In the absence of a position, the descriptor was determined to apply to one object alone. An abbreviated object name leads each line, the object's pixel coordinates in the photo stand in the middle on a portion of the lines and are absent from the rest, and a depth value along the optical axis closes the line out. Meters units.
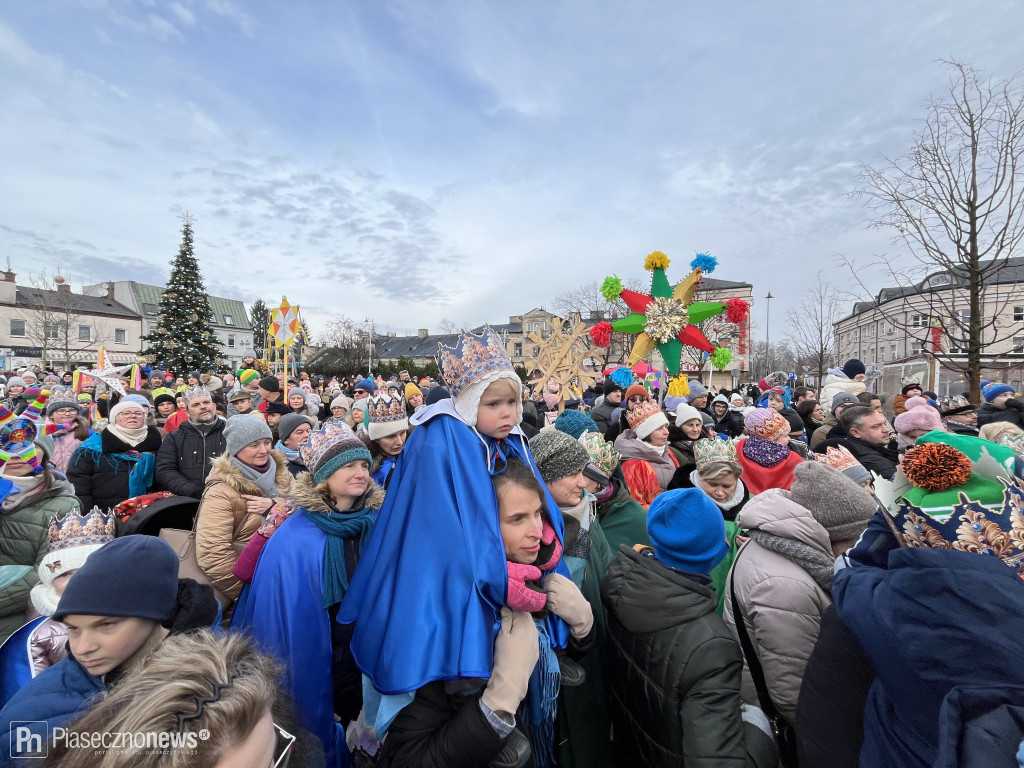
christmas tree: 26.55
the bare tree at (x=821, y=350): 19.50
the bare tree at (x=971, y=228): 7.17
